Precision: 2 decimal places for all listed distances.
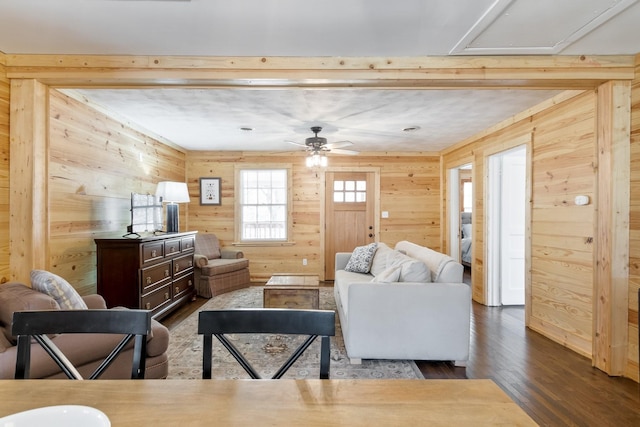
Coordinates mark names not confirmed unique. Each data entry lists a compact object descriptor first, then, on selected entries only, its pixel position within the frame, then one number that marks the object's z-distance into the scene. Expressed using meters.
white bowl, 0.85
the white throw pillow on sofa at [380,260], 3.99
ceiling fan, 4.27
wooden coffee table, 3.59
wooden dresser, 3.40
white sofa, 2.73
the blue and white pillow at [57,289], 2.10
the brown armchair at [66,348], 1.74
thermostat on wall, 2.97
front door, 6.27
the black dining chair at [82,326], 1.26
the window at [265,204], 6.24
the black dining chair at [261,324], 1.29
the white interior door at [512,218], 4.50
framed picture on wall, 6.14
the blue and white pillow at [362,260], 4.21
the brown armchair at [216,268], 5.00
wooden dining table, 0.90
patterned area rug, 2.62
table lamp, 4.49
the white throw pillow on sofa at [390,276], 2.85
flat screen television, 3.81
